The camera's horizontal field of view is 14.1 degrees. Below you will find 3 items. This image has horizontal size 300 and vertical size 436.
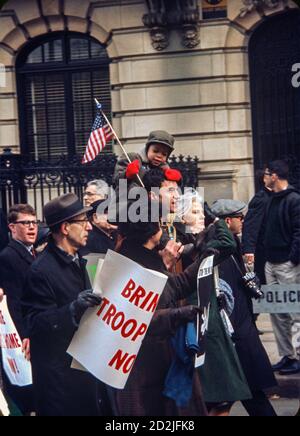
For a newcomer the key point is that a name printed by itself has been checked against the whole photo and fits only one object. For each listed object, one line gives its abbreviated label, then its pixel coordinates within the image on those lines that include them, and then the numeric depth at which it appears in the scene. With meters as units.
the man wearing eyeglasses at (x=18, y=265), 8.17
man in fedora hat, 6.66
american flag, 9.58
